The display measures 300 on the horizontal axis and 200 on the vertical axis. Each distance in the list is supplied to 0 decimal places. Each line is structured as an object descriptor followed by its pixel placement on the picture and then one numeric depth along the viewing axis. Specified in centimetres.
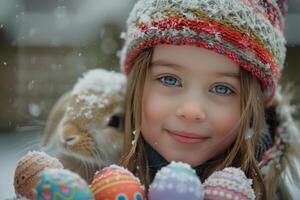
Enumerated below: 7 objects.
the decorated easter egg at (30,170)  92
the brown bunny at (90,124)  128
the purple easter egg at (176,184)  87
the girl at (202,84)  114
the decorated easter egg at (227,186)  93
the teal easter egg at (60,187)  79
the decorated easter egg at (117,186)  88
